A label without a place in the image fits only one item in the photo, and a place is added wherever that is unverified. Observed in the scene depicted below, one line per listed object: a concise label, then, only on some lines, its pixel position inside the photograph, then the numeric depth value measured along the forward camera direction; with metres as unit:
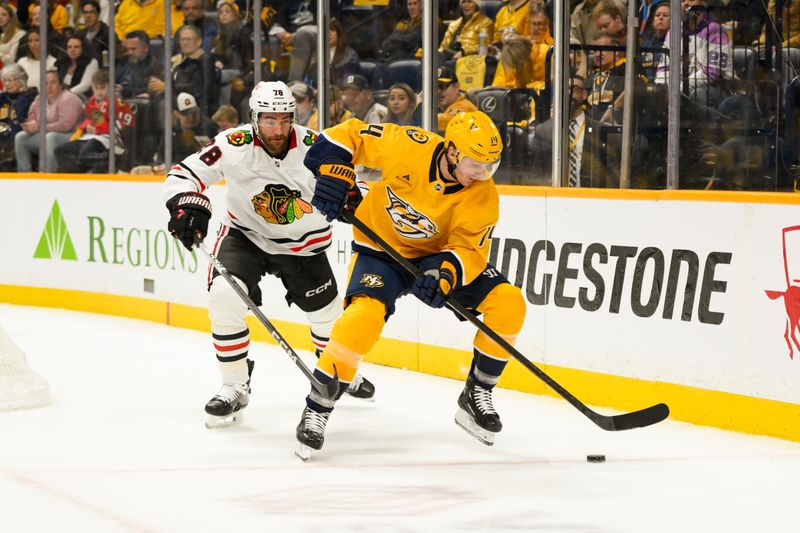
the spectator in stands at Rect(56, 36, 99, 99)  17.20
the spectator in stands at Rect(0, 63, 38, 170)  18.00
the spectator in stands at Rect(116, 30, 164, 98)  16.23
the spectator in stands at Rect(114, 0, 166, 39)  16.06
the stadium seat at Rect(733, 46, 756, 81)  9.58
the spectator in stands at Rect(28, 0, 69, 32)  17.56
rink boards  8.98
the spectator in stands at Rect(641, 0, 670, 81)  10.14
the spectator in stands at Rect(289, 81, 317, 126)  14.20
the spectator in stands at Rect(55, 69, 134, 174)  16.77
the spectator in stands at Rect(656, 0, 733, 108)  9.76
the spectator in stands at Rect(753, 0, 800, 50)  9.28
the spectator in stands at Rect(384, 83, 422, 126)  12.80
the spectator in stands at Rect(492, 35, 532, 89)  11.44
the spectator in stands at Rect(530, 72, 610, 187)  10.89
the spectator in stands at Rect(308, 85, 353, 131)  13.82
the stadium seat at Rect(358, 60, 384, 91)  13.18
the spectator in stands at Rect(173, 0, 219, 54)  15.34
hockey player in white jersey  9.11
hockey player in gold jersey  8.05
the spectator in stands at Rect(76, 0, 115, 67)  17.02
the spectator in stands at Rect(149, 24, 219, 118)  15.38
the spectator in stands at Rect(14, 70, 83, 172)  17.45
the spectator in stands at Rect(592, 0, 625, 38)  10.45
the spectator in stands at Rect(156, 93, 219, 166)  15.46
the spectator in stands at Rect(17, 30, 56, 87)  17.81
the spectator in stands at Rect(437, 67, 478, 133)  12.25
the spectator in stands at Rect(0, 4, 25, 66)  18.05
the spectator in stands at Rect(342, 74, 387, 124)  13.23
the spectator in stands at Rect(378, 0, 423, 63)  12.63
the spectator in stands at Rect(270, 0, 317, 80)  14.12
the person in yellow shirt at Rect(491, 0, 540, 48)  11.41
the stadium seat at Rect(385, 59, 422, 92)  12.73
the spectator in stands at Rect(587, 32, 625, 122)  10.56
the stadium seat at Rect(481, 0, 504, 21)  11.56
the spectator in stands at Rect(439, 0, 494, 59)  11.87
